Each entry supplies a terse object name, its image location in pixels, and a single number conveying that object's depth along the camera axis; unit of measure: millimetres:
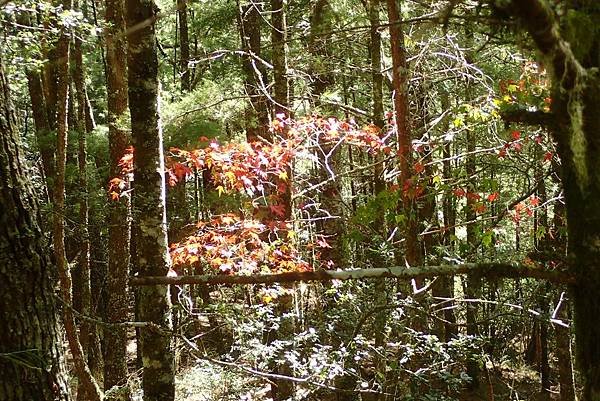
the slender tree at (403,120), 5406
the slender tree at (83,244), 9164
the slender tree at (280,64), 7324
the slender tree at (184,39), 14438
